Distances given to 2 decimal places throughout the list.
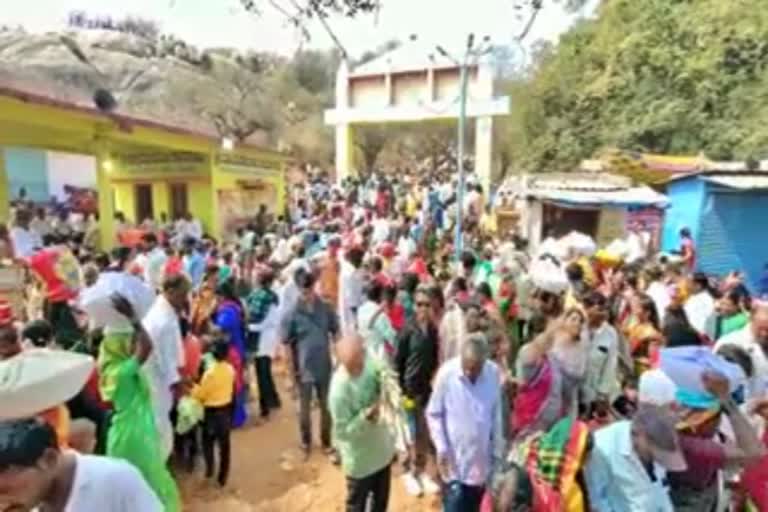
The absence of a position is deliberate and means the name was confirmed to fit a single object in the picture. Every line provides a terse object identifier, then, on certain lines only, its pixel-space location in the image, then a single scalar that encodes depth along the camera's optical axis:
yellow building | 15.36
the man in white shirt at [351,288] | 8.99
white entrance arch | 29.28
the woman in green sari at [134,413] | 4.00
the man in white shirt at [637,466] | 3.09
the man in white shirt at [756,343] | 4.62
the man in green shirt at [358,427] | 4.70
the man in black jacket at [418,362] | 5.81
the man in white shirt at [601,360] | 5.32
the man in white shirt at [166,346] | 4.96
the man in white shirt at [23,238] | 10.19
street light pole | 12.73
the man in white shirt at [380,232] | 14.31
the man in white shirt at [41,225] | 12.27
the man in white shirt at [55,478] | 2.10
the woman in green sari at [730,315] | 6.19
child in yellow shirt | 5.98
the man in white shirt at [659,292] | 7.51
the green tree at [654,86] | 19.95
